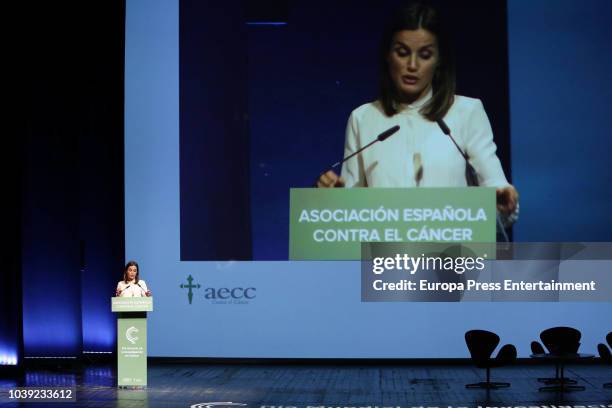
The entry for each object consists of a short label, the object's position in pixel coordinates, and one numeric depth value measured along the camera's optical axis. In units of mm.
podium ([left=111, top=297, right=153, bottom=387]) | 18919
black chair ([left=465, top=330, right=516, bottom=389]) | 19998
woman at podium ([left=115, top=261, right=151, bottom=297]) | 19069
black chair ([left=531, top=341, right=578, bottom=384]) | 20013
